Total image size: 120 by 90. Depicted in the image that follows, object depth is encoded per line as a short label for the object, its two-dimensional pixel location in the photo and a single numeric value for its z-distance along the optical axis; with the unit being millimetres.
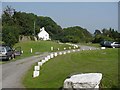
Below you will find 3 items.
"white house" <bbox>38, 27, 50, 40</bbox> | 144675
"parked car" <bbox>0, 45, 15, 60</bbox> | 35312
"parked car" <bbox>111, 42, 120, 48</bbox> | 64894
